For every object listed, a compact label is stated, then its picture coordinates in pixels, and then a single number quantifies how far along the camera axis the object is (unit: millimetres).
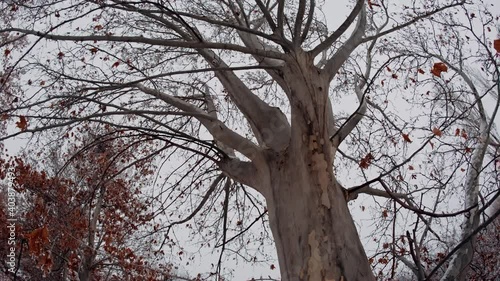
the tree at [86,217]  6309
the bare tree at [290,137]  2507
